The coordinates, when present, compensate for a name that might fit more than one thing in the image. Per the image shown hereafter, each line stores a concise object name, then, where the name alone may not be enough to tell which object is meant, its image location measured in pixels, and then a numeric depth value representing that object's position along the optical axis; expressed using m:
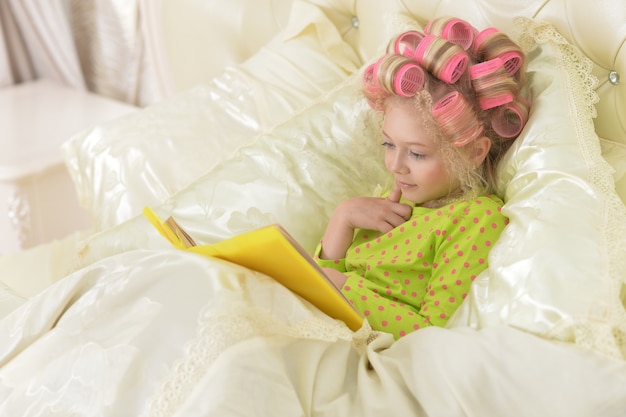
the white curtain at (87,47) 2.71
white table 2.37
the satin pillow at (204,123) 1.80
